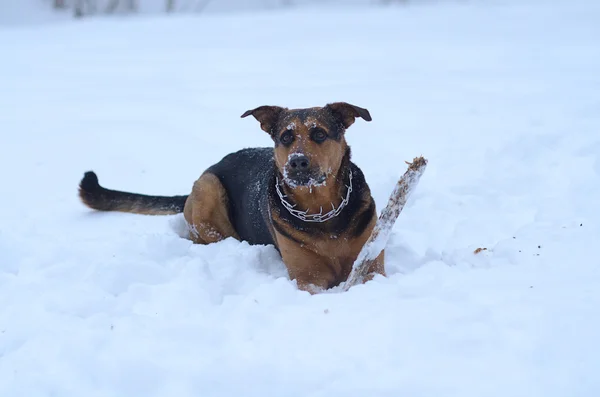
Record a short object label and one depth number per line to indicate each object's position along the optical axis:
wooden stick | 4.14
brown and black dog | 4.57
